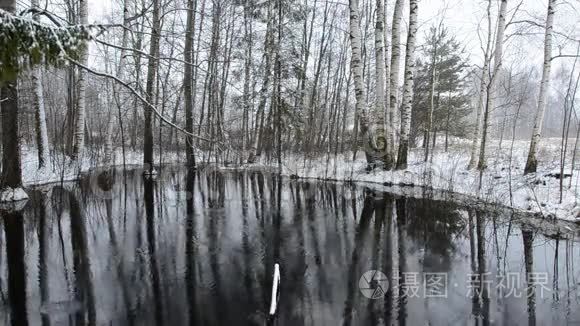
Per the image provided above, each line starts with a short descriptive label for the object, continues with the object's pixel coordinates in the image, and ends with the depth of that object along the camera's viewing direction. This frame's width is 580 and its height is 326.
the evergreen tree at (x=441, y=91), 23.50
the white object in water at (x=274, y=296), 3.97
